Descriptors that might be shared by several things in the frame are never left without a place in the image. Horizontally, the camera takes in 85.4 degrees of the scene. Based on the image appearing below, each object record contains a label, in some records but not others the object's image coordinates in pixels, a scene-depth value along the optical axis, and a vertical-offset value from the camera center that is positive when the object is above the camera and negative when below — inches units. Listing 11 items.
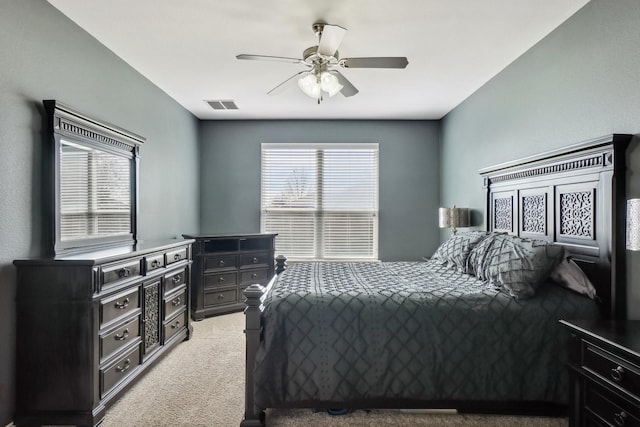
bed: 83.7 -30.7
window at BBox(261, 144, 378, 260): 211.0 +8.5
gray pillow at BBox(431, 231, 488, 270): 121.3 -12.7
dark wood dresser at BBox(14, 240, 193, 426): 81.7 -30.3
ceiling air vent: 175.6 +56.8
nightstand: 58.2 -28.9
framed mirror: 92.8 +9.8
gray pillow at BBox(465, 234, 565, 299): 87.1 -13.1
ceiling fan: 92.2 +43.8
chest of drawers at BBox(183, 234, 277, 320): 168.2 -27.9
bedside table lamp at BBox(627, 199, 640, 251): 64.4 -1.7
